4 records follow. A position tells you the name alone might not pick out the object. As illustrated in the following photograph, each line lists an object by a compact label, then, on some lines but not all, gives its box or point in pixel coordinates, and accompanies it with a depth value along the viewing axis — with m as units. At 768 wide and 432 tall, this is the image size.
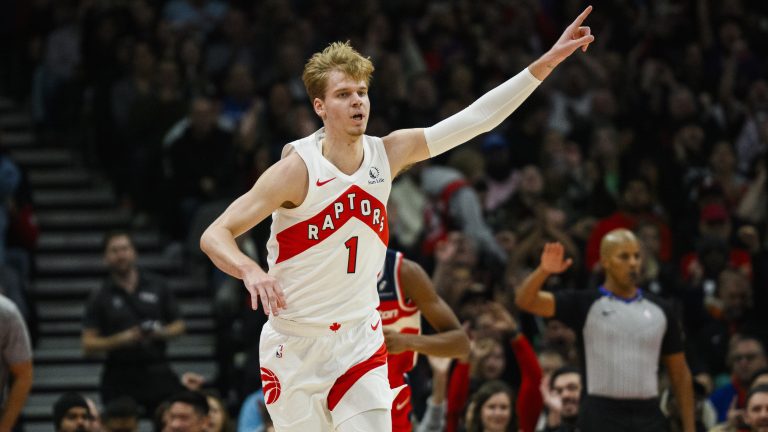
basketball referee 16.78
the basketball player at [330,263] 11.96
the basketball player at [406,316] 15.31
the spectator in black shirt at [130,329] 22.01
